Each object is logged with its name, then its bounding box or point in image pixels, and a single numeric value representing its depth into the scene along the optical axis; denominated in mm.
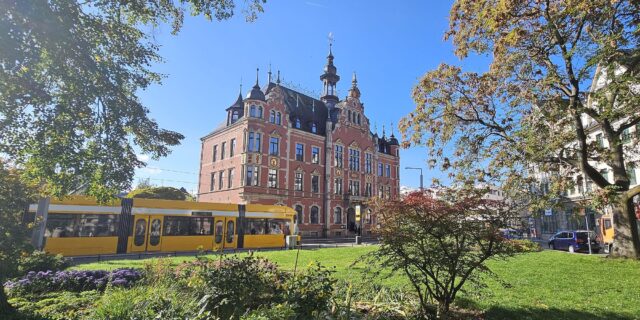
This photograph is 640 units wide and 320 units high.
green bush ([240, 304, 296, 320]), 4613
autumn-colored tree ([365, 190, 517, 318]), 6012
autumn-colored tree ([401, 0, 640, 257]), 12062
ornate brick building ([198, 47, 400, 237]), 39531
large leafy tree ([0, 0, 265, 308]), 6496
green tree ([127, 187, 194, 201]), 40688
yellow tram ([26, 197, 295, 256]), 18703
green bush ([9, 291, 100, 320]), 6152
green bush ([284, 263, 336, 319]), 5212
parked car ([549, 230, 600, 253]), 24453
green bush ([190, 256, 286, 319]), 5750
